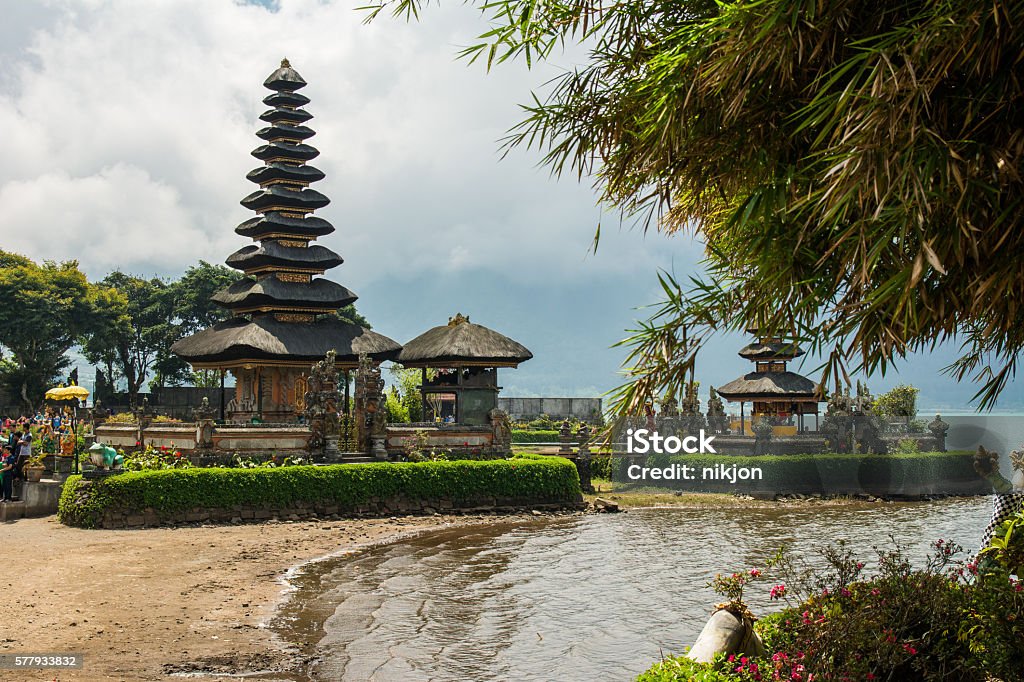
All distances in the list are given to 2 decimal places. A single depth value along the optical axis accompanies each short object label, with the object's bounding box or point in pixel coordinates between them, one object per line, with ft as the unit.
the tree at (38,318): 174.29
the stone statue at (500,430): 99.04
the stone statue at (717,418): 130.93
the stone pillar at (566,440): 117.80
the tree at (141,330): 212.23
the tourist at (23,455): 73.72
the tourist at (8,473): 73.97
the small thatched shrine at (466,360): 105.91
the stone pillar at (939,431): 124.36
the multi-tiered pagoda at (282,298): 116.88
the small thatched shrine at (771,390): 138.92
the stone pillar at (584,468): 109.40
